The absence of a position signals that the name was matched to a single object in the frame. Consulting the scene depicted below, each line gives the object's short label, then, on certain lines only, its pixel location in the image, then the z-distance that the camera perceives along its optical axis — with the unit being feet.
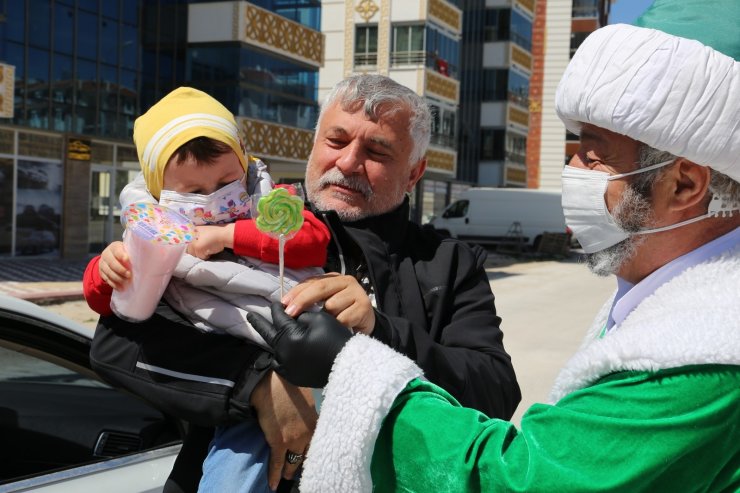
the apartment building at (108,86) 64.49
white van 110.52
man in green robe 4.23
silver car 7.61
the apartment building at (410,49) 111.04
